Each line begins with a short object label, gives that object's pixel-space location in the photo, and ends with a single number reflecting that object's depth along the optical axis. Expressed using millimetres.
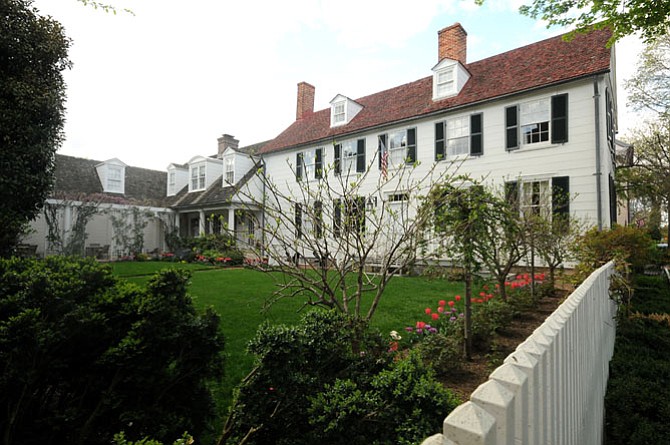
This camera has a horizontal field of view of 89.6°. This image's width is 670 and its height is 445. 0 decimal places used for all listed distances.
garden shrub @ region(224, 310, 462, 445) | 1763
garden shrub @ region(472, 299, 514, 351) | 4238
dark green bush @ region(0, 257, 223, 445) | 1704
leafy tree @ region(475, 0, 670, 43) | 5391
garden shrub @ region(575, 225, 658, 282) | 5714
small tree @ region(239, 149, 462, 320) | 2994
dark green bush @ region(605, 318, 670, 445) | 2582
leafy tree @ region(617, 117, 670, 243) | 15836
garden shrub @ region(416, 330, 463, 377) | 3441
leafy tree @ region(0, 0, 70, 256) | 8359
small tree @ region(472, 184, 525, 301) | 4316
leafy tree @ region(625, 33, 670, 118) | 16375
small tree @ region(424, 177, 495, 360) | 3955
